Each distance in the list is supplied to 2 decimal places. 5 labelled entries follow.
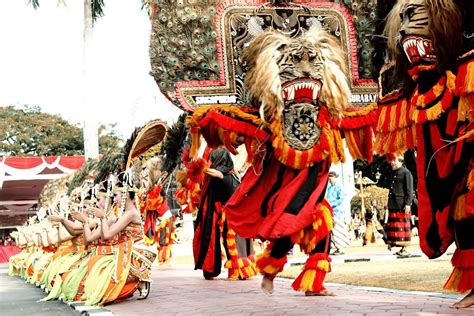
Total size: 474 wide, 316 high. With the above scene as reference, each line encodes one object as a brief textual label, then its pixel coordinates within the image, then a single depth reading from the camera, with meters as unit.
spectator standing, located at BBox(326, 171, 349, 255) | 14.50
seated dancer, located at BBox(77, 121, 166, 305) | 7.47
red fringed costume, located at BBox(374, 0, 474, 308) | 4.97
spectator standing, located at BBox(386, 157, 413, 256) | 12.33
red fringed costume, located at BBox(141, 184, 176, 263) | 15.40
